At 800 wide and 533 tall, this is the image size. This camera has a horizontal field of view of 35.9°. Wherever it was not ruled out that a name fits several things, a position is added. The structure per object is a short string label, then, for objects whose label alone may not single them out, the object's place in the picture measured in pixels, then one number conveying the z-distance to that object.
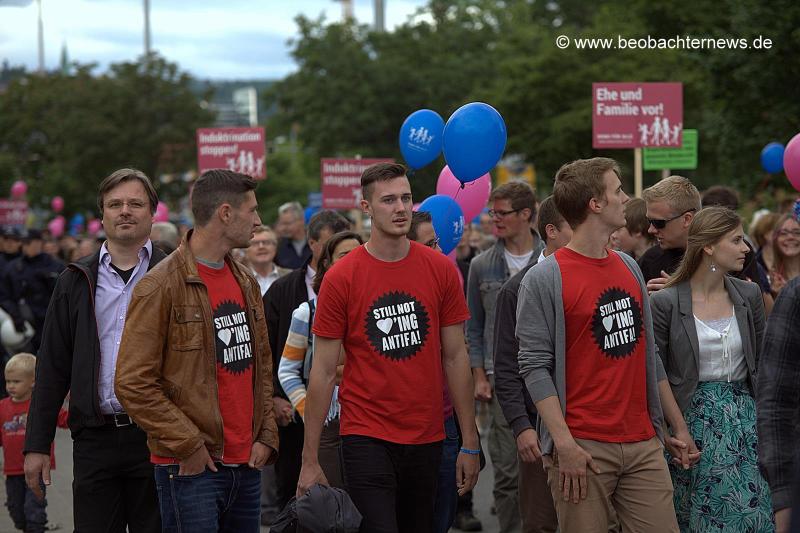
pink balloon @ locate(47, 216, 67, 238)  39.22
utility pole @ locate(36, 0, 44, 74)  80.56
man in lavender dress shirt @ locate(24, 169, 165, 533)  5.56
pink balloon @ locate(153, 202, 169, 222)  18.44
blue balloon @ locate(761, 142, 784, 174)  17.22
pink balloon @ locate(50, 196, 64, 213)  44.84
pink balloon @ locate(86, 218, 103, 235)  37.30
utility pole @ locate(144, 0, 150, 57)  47.95
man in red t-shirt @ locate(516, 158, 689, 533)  5.04
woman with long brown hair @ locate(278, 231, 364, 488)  6.53
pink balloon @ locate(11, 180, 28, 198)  43.91
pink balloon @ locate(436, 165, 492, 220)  8.83
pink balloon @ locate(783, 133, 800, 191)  8.61
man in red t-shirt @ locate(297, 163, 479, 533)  5.29
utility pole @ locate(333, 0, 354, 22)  121.95
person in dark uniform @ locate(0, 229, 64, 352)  14.85
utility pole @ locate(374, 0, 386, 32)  28.67
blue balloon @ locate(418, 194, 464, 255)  7.82
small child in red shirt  8.41
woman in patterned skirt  5.67
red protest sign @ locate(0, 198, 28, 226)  37.69
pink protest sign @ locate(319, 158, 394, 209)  18.45
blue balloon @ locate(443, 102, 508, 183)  8.09
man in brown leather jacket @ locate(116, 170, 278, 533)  4.86
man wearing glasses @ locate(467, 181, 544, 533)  7.95
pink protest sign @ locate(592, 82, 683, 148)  13.79
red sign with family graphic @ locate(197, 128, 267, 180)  17.69
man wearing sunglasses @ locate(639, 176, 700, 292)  6.75
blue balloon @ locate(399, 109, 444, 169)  9.30
